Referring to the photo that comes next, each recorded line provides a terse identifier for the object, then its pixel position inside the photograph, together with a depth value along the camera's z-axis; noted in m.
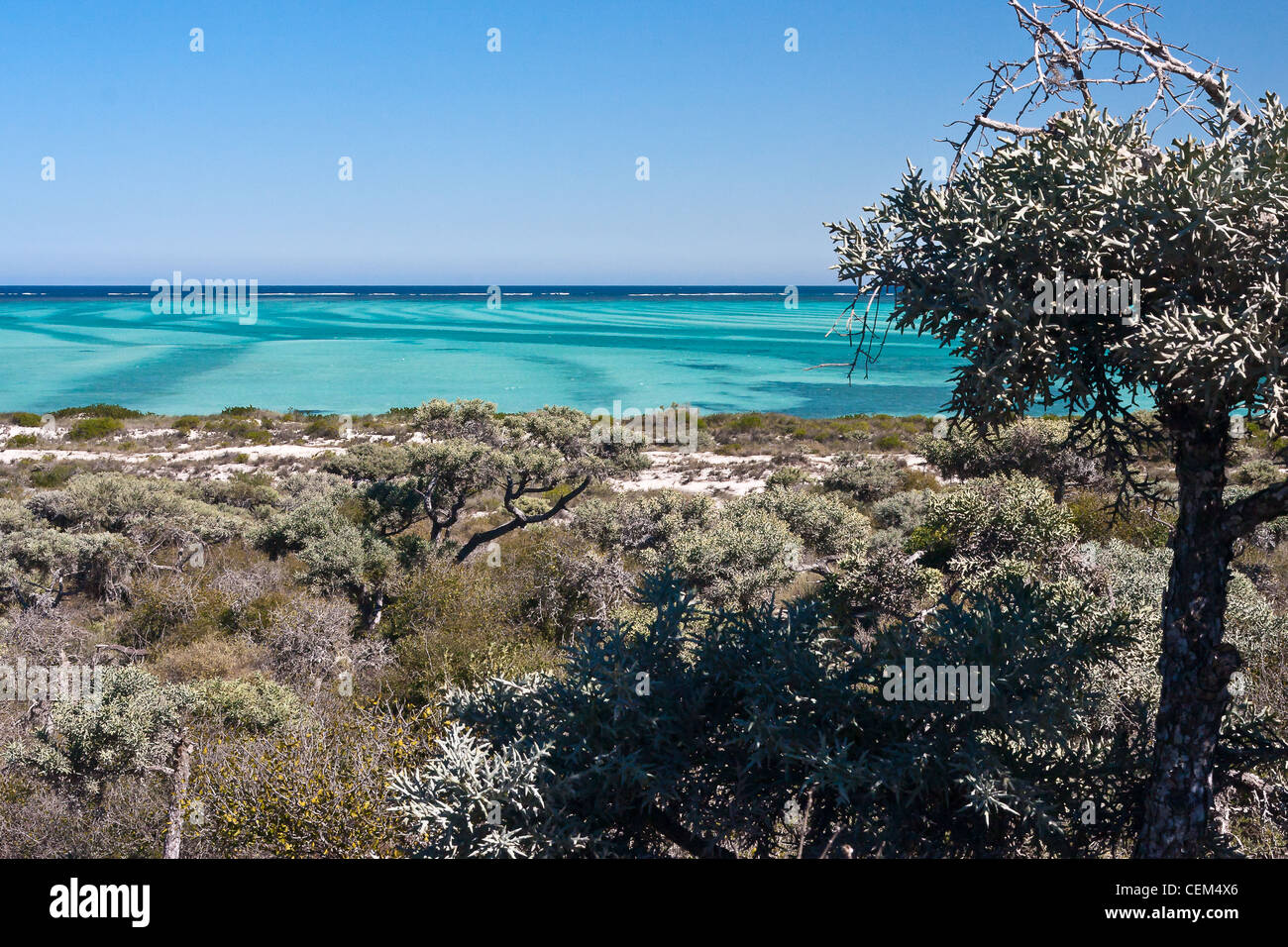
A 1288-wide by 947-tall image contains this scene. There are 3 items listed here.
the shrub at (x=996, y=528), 10.06
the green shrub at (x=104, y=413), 39.53
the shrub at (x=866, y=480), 20.06
